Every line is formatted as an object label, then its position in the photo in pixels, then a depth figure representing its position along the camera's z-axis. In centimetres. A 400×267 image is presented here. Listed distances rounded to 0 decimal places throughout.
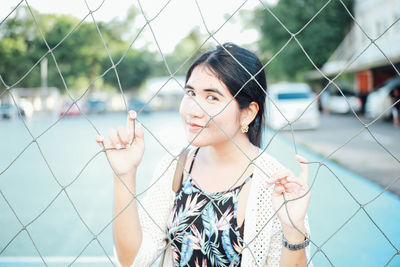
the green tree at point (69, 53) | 2453
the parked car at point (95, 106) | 2595
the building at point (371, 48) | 1384
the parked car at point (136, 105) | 2345
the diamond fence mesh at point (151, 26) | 96
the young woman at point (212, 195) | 108
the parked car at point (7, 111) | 2166
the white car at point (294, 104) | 1054
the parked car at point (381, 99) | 1095
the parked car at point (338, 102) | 1467
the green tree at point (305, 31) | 1884
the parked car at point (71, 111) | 2253
